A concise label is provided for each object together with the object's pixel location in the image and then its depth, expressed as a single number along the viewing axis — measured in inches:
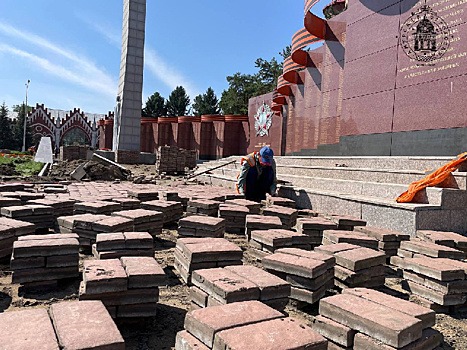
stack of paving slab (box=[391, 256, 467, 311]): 130.9
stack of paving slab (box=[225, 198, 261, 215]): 259.4
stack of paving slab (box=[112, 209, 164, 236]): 194.4
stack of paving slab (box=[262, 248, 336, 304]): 123.9
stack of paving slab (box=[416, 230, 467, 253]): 183.6
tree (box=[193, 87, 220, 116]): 2400.3
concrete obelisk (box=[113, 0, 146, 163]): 922.1
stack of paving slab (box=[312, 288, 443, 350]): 85.4
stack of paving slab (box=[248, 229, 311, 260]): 169.6
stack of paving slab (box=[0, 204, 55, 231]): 196.7
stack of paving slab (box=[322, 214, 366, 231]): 222.5
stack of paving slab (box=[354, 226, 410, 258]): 186.7
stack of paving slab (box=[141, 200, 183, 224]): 238.4
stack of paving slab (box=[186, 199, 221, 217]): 251.6
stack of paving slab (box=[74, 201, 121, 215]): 216.5
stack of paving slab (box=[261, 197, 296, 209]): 295.5
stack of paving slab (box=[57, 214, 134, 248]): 172.7
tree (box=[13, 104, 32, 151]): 2045.3
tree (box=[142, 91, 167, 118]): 2381.9
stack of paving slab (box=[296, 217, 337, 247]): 202.8
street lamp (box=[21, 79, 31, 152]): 1858.8
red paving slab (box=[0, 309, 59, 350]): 68.0
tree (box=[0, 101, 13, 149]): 2012.8
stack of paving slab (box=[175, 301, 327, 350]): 72.6
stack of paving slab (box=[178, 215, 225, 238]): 188.9
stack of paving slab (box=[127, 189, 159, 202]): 297.7
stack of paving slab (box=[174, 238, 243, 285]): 136.3
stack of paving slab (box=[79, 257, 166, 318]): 103.9
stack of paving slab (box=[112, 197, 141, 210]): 257.6
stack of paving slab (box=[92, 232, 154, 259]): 144.9
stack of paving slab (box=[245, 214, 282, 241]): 207.5
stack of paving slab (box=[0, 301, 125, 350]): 69.2
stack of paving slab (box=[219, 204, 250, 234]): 242.7
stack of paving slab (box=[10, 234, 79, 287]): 128.4
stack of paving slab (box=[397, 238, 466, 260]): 159.2
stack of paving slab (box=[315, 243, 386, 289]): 138.2
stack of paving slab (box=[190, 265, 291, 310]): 102.0
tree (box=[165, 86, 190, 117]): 2477.9
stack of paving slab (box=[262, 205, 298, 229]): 242.5
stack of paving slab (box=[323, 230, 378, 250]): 179.5
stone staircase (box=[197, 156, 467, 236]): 227.9
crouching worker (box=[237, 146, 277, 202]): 328.8
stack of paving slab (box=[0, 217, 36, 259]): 154.6
